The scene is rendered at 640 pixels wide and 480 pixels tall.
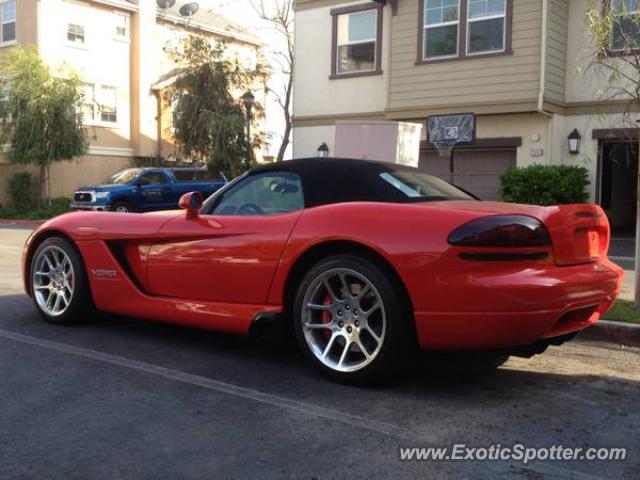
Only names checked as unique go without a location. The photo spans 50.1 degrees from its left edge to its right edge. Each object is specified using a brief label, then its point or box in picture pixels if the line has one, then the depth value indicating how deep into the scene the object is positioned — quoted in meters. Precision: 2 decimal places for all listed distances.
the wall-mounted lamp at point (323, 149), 17.14
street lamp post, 19.36
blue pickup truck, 19.30
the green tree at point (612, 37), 6.18
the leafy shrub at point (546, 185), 13.29
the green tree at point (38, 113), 21.55
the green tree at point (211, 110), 22.95
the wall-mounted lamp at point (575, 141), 14.35
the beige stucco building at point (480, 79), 14.23
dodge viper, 3.60
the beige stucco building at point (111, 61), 24.59
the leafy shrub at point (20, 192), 23.62
